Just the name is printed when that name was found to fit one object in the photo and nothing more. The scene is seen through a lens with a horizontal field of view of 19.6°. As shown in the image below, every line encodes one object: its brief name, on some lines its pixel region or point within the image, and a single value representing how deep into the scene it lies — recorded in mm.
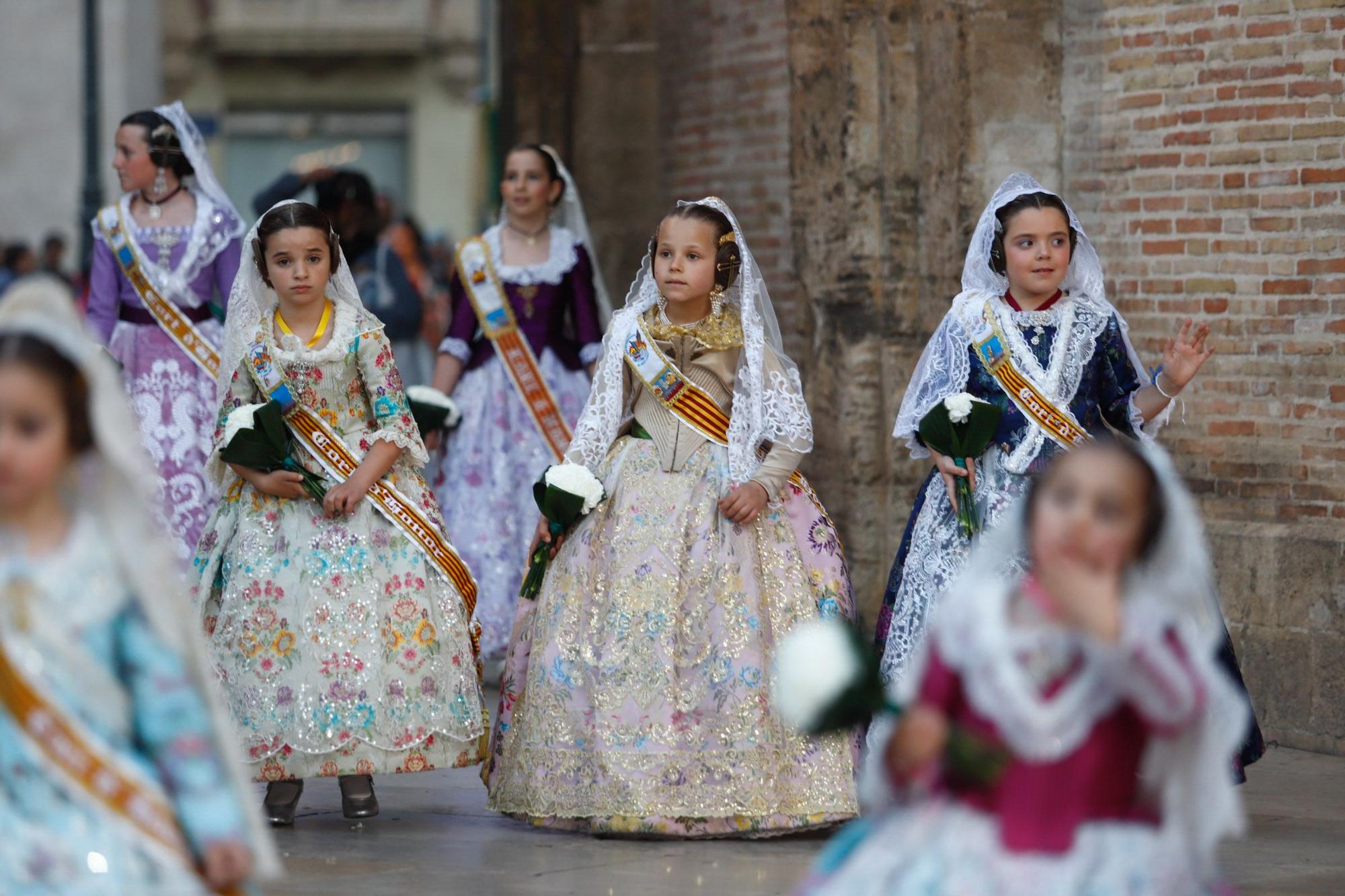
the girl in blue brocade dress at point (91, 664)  6036
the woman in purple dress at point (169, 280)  14825
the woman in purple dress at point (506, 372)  16437
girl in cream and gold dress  11091
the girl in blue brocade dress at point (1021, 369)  11413
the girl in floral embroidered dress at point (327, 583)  11252
